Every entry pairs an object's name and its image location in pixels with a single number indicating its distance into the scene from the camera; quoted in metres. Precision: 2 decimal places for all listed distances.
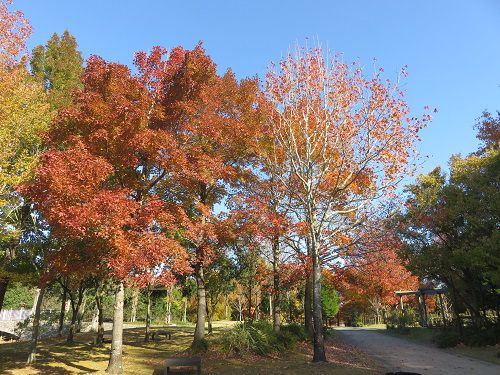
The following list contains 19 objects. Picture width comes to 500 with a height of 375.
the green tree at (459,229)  16.28
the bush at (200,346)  14.41
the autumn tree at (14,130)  12.06
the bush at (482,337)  16.50
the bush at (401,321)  27.65
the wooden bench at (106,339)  20.17
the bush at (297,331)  17.45
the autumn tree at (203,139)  12.93
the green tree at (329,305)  37.27
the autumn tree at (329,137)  12.60
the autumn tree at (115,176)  9.75
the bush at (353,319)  46.11
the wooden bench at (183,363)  8.88
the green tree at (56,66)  17.08
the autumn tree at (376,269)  14.19
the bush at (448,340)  18.05
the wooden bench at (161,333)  19.75
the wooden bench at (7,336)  28.72
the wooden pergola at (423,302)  27.11
